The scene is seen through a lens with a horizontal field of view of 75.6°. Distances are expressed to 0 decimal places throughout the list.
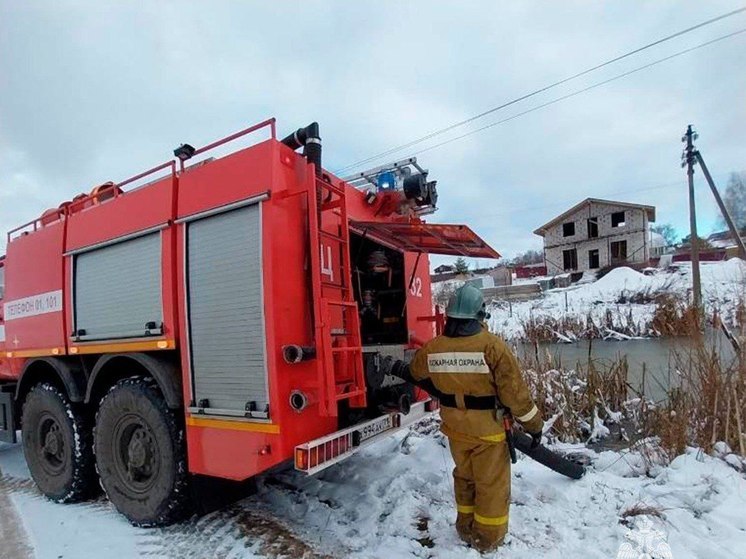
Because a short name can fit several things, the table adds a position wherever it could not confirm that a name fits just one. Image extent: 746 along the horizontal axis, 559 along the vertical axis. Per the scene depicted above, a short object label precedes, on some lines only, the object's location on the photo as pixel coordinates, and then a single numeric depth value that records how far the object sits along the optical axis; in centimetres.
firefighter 307
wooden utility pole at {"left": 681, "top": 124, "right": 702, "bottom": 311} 1811
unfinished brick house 3806
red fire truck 315
